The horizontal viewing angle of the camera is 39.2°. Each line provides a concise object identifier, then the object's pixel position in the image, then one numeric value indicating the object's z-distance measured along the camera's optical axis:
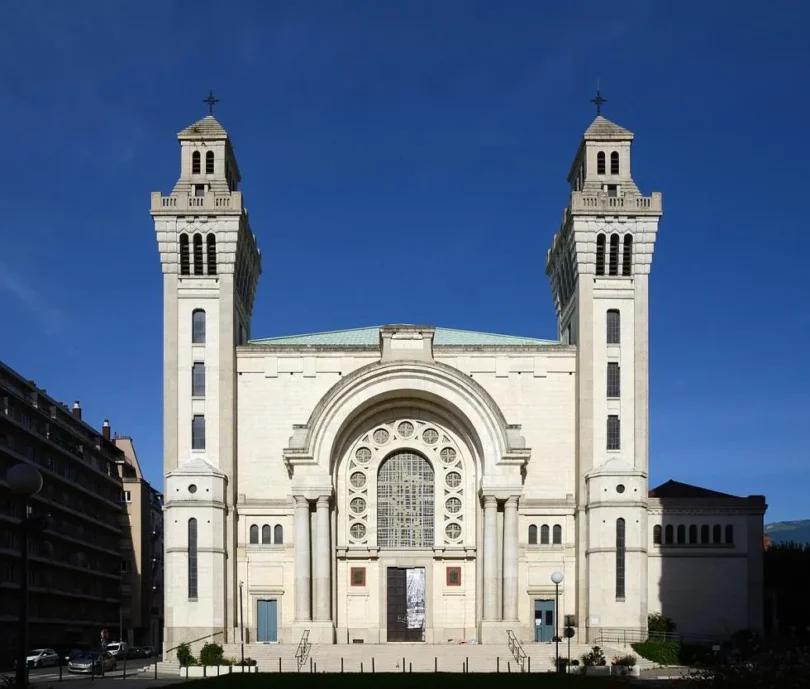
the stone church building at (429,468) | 56.25
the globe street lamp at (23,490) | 19.52
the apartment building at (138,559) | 95.19
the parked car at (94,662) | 52.59
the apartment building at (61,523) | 67.94
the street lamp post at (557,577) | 42.84
